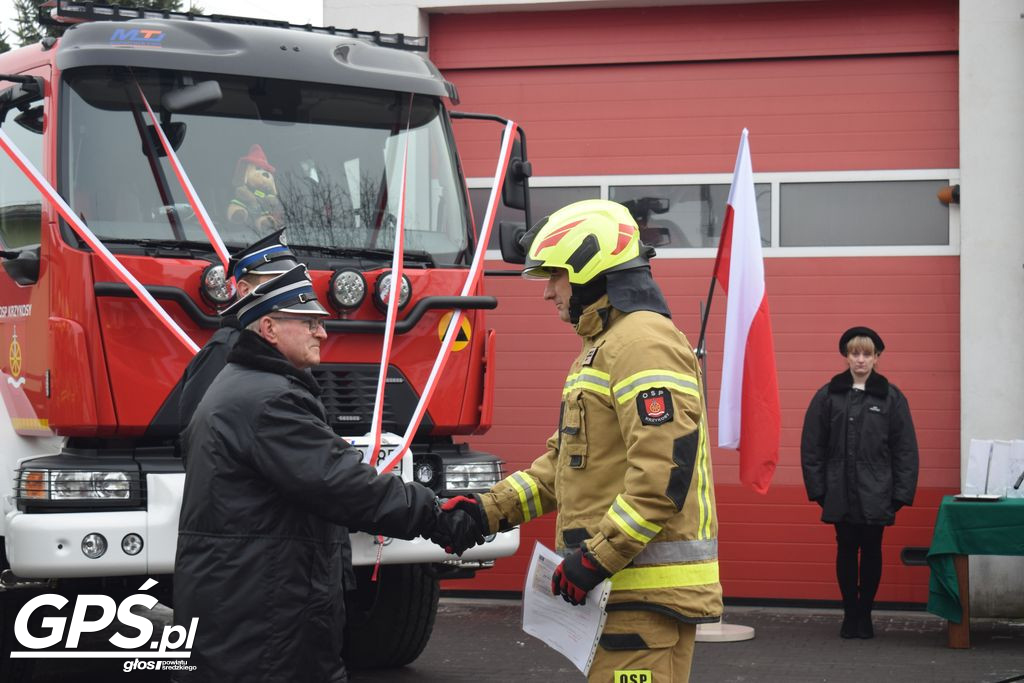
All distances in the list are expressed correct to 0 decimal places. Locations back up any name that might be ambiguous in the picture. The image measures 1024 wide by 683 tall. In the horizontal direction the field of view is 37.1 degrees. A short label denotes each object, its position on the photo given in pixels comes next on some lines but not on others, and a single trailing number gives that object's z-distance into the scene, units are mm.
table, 9172
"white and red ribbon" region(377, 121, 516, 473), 7293
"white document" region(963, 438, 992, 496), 9383
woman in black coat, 9680
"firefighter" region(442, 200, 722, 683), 4195
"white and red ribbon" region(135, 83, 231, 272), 7048
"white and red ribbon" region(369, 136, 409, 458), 7183
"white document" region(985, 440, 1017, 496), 9375
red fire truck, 6754
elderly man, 4133
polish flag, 9430
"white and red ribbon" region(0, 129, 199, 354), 6797
